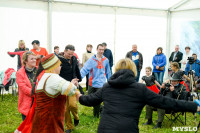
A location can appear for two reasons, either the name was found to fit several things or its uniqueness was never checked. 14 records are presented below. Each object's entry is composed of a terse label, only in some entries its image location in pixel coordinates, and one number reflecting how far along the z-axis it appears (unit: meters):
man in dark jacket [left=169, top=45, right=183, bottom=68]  11.28
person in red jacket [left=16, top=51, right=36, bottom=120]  4.18
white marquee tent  10.39
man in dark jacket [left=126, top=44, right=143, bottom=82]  10.10
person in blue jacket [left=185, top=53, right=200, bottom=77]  9.23
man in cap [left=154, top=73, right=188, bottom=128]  5.84
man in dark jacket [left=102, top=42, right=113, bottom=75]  9.80
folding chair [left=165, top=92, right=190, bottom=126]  5.87
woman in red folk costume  2.87
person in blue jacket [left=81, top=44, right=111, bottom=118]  6.16
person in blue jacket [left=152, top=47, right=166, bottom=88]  10.54
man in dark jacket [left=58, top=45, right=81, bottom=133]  5.09
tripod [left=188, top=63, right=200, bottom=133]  5.30
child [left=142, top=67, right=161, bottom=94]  6.47
